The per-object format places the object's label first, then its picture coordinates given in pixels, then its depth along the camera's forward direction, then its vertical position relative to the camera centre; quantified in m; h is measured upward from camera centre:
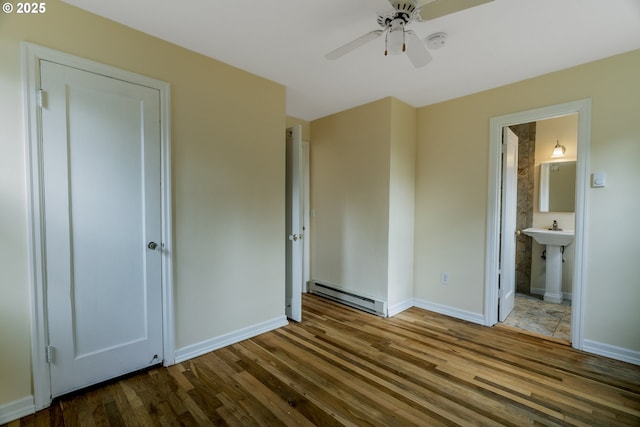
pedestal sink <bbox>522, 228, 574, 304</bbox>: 3.68 -0.76
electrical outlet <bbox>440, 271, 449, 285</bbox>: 3.38 -0.86
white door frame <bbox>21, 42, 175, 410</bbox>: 1.69 +0.02
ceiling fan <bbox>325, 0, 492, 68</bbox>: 1.42 +0.97
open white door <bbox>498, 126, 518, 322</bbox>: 3.08 -0.21
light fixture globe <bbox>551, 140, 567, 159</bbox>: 3.89 +0.72
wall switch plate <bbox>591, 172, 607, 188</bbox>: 2.39 +0.20
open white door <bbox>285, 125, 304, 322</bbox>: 3.11 -0.24
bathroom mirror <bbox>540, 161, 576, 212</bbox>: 3.84 +0.24
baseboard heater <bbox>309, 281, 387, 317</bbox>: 3.34 -1.20
